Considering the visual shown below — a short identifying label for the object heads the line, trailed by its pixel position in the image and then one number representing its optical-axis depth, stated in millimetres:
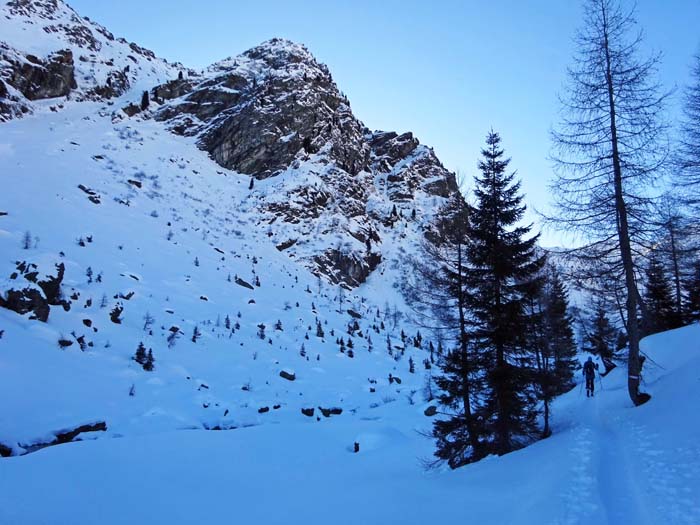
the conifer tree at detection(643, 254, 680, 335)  23031
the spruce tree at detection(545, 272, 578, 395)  16531
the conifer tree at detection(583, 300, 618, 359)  23172
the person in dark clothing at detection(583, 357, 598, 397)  16094
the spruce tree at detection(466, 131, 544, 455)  9391
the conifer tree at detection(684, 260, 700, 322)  22267
